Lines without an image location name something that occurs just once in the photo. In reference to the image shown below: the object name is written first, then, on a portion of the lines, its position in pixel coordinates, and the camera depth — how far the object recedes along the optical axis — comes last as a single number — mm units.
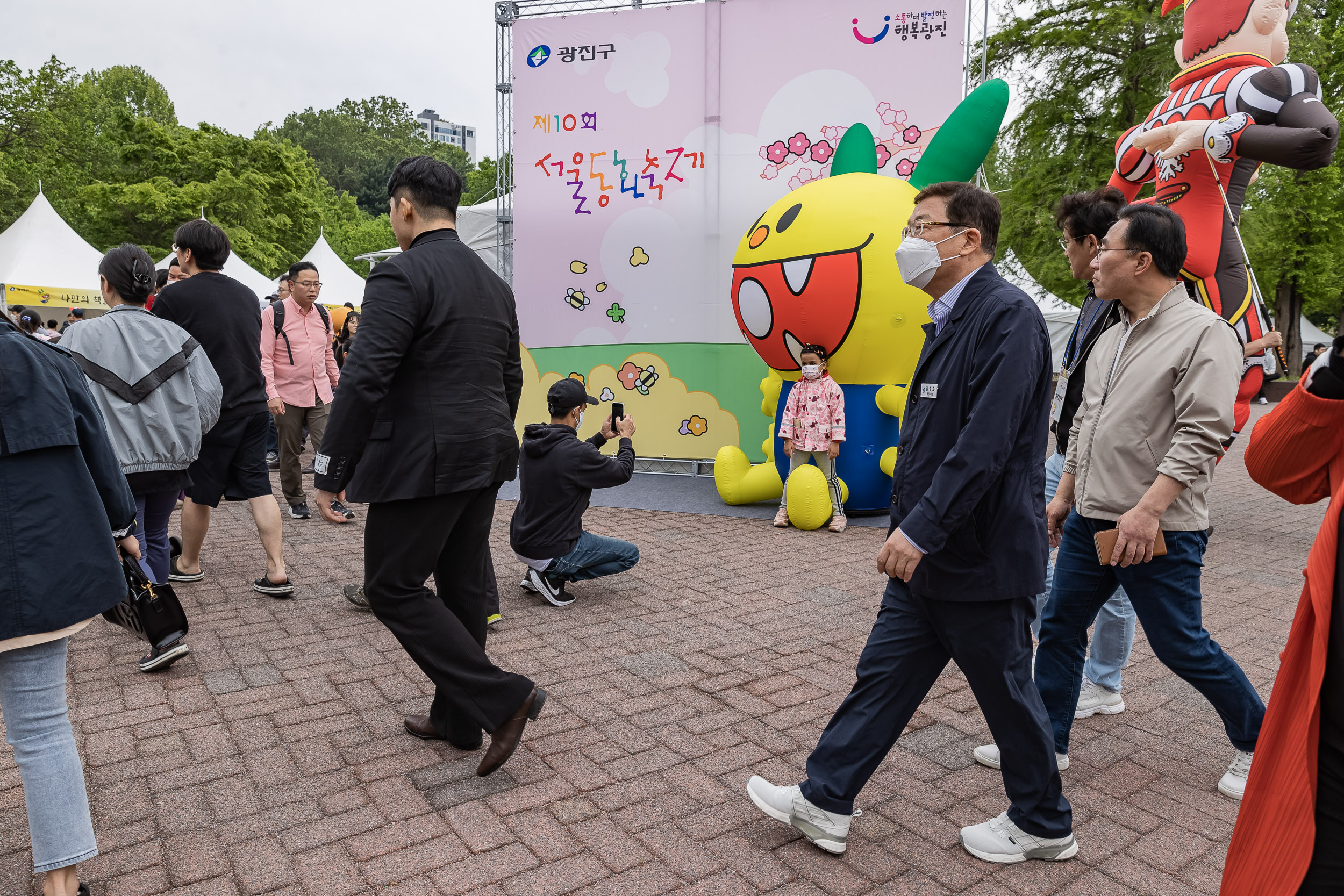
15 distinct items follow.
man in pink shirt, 7273
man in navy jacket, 2412
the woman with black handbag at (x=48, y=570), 2232
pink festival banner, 8523
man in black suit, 2955
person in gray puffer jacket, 4109
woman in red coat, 1476
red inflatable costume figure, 4820
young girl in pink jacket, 7285
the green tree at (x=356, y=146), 73375
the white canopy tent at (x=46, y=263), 15898
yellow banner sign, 15789
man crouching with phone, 5043
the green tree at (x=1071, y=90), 15367
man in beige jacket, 2789
